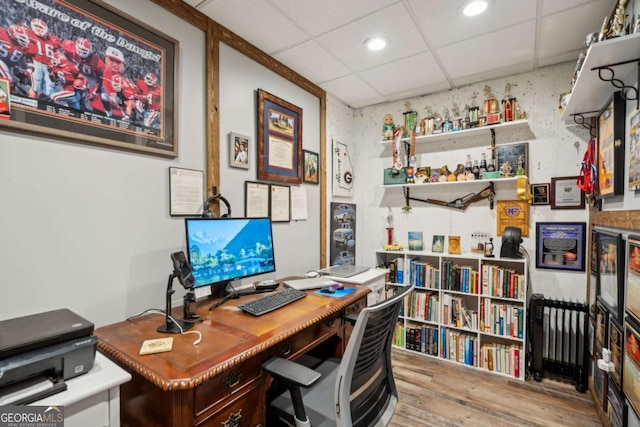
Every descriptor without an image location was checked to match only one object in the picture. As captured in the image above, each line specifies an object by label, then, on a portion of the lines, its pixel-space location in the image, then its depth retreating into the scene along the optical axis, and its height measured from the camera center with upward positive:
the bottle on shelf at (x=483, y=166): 2.82 +0.43
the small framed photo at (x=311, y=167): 2.81 +0.45
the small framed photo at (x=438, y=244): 3.00 -0.32
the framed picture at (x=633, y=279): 1.35 -0.32
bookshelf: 2.56 -0.89
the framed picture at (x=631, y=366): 1.32 -0.72
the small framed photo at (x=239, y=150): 2.09 +0.46
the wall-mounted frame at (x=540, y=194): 2.65 +0.16
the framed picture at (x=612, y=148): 1.64 +0.36
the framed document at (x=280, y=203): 2.43 +0.09
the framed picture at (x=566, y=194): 2.53 +0.15
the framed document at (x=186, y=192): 1.74 +0.14
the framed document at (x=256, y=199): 2.21 +0.12
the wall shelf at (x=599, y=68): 1.33 +0.75
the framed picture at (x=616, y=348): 1.55 -0.74
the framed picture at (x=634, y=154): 1.41 +0.28
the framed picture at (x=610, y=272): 1.54 -0.35
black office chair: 1.10 -0.70
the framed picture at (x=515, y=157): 2.72 +0.51
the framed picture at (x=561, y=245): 2.53 -0.29
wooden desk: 0.98 -0.52
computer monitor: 1.57 -0.20
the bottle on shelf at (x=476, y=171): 2.84 +0.39
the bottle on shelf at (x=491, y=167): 2.80 +0.42
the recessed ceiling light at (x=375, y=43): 2.19 +1.26
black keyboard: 1.54 -0.48
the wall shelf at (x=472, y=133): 2.69 +0.77
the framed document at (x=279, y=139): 2.33 +0.62
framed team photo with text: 1.24 +0.65
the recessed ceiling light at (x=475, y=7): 1.80 +1.25
